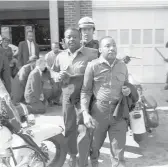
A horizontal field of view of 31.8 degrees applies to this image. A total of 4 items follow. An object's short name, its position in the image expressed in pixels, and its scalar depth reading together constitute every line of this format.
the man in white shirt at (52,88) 6.73
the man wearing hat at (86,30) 3.70
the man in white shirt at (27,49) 8.09
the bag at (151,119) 4.34
